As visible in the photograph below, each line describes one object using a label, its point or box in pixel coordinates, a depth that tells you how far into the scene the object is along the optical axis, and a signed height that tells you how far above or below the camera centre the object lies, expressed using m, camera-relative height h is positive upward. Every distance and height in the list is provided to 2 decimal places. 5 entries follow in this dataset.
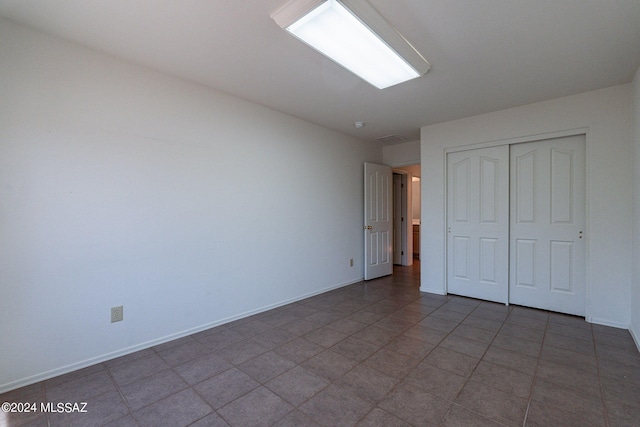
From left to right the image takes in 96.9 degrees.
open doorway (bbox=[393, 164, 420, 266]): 6.21 -0.18
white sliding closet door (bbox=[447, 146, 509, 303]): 3.61 -0.17
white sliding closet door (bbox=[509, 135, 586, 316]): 3.16 -0.16
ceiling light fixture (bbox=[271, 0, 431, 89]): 1.74 +1.23
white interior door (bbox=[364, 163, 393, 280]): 4.84 -0.17
